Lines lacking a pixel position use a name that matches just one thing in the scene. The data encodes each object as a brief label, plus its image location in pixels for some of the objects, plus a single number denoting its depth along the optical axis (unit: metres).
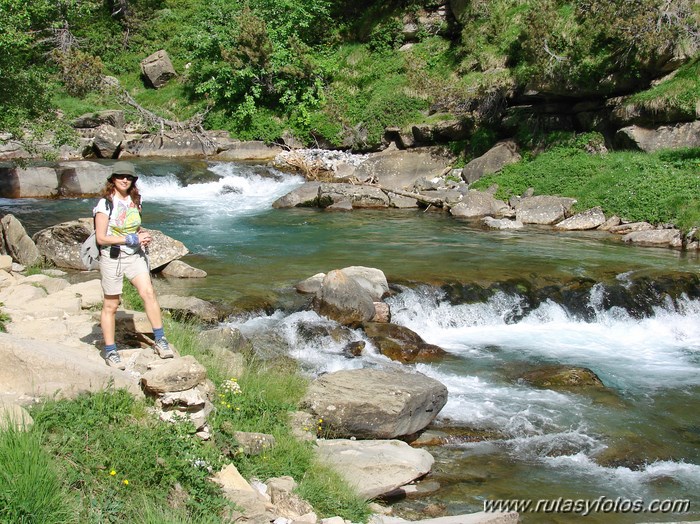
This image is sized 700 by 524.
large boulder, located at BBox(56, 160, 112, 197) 20.56
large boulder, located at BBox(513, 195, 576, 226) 19.26
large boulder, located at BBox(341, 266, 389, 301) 12.18
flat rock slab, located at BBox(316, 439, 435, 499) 6.27
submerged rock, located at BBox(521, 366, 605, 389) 9.44
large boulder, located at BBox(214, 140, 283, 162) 27.25
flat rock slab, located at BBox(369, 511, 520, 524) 5.05
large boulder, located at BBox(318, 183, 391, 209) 21.34
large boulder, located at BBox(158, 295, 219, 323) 10.37
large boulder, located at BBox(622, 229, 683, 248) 16.83
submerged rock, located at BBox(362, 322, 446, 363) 10.35
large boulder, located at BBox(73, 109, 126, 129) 27.84
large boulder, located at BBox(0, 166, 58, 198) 20.20
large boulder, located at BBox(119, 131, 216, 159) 27.37
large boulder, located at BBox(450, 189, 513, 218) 20.20
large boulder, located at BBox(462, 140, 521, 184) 22.38
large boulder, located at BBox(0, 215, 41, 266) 12.39
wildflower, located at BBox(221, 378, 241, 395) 6.50
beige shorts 6.40
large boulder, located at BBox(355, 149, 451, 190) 23.55
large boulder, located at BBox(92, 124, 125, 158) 26.23
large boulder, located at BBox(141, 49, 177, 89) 32.78
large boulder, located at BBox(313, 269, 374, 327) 11.02
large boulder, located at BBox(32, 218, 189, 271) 12.94
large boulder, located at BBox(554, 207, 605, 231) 18.62
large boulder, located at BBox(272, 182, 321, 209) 21.16
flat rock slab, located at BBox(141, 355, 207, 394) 5.70
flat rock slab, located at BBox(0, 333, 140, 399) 5.27
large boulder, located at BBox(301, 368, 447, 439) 7.38
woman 6.33
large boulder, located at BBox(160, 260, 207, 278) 12.91
